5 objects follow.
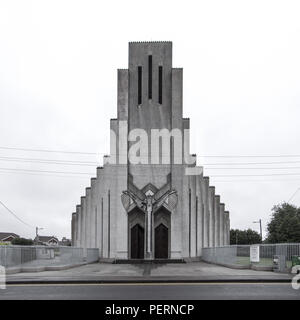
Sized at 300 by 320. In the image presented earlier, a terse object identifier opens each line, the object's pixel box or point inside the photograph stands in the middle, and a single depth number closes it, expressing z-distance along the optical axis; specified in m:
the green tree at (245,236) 102.21
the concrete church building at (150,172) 42.06
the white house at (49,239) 140.81
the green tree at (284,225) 60.03
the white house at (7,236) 113.50
